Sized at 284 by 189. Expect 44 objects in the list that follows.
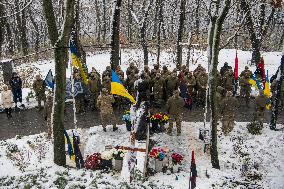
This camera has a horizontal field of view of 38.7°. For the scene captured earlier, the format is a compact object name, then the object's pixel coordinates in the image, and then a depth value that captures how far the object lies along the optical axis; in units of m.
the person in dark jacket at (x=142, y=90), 16.42
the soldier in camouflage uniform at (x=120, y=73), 19.75
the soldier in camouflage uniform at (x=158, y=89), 18.70
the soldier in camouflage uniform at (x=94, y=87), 18.53
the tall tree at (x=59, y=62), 12.46
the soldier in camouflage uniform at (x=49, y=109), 16.11
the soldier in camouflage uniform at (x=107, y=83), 18.42
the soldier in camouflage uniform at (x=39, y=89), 18.50
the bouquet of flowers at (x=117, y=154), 13.84
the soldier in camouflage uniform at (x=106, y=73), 19.25
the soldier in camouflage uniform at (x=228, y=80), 19.02
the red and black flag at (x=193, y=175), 11.91
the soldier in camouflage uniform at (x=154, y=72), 19.28
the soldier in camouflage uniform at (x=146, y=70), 19.27
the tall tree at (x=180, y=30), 25.63
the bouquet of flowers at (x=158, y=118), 16.27
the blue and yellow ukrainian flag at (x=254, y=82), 17.23
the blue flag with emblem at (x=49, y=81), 16.08
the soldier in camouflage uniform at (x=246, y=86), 19.19
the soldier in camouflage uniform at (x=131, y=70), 19.67
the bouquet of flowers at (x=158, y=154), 13.83
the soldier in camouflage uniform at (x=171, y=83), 18.62
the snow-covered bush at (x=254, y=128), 16.73
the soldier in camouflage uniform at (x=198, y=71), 19.30
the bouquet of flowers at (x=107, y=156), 13.77
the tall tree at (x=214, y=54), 12.85
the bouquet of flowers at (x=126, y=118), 16.42
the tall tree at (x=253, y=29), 24.54
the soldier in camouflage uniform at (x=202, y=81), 19.05
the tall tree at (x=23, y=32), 33.68
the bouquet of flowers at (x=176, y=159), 13.98
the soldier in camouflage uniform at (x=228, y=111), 16.28
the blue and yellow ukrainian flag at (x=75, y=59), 14.18
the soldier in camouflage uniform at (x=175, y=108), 15.95
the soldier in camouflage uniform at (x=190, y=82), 19.03
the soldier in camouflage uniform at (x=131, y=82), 18.92
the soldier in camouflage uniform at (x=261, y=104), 16.89
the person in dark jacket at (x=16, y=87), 19.17
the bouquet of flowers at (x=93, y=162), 13.91
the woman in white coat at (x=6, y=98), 17.95
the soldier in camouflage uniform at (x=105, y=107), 16.23
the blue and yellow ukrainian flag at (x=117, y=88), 14.45
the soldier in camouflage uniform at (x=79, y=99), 18.42
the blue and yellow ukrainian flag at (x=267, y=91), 16.94
